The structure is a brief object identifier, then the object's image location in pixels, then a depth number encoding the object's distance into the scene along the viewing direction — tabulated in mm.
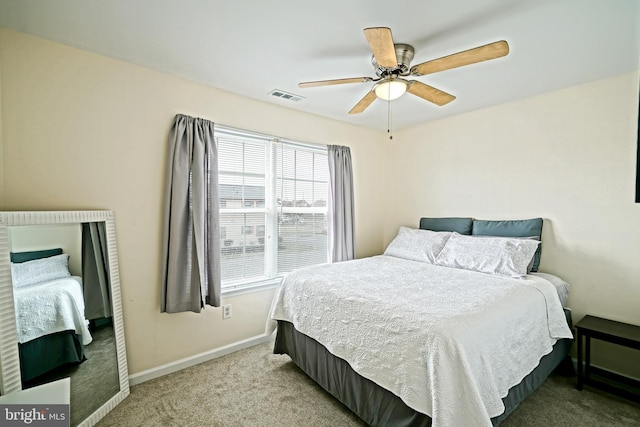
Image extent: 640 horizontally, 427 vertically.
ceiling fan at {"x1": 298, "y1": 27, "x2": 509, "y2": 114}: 1446
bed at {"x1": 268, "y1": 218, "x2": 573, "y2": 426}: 1339
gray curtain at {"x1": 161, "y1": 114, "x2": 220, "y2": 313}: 2303
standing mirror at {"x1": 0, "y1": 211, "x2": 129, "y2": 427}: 1515
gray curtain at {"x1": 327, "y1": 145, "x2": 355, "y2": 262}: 3422
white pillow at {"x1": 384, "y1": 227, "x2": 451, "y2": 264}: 2957
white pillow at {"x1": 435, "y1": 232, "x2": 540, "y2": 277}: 2340
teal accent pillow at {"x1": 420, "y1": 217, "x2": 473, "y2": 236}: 3078
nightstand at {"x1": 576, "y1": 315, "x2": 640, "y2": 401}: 1941
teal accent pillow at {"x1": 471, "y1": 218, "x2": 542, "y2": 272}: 2568
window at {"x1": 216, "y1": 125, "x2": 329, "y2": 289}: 2762
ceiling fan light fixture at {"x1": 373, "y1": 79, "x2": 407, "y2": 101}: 1900
